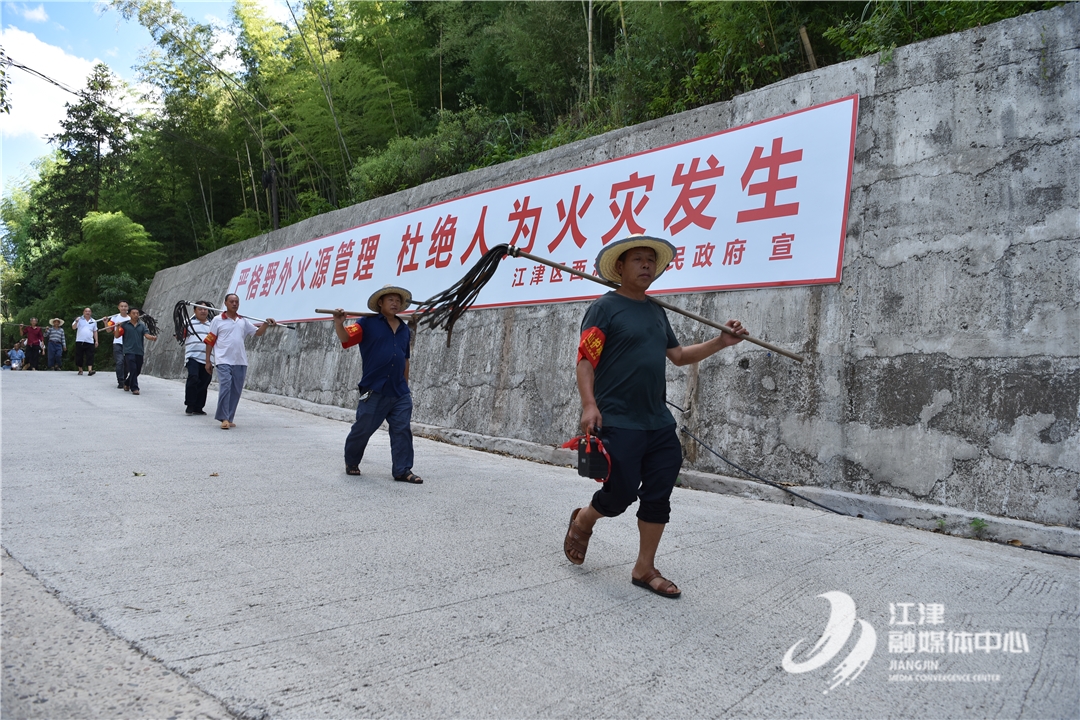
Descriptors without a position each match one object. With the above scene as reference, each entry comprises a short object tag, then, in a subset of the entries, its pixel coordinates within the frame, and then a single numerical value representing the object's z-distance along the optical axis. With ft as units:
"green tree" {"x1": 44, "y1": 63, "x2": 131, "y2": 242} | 88.84
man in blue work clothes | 18.99
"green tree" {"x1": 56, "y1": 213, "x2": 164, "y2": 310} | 75.82
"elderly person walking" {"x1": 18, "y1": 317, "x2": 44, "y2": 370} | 68.44
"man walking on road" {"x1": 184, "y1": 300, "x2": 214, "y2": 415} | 31.60
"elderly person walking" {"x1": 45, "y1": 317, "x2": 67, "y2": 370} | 63.62
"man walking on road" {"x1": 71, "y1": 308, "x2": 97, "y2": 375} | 48.65
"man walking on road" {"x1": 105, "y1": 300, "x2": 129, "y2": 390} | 41.24
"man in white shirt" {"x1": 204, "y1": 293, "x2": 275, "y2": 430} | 28.35
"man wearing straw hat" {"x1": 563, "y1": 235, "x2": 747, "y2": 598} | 10.50
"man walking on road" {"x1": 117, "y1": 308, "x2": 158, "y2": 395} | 40.24
